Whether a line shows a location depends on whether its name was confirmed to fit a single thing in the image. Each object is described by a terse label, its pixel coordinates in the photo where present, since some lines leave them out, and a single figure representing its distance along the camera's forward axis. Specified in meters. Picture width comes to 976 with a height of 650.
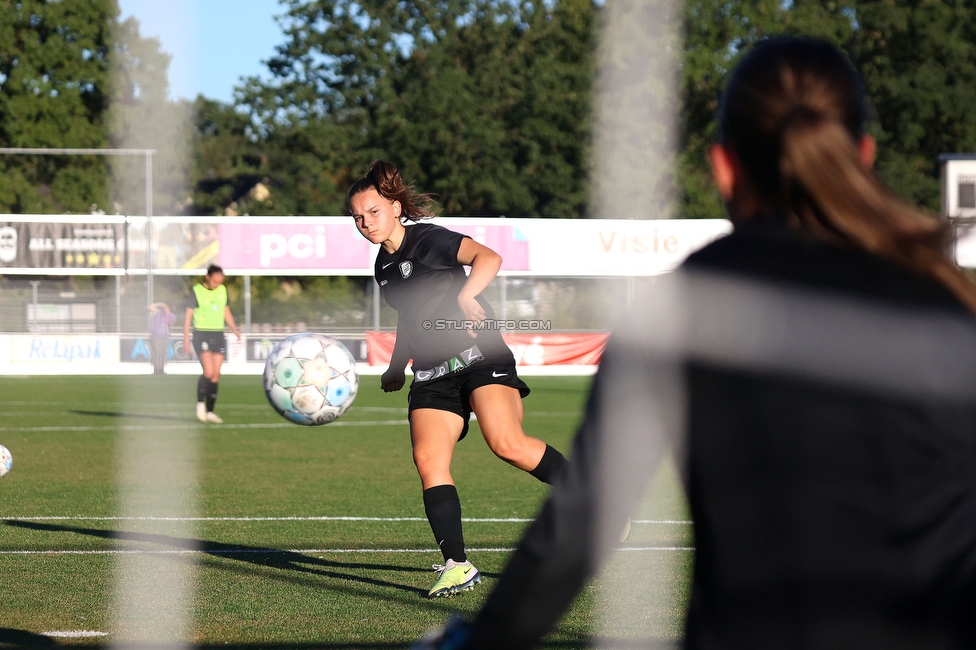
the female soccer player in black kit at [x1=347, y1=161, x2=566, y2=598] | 11.60
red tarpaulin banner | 60.44
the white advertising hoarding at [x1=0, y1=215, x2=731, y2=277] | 62.16
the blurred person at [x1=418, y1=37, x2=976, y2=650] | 3.01
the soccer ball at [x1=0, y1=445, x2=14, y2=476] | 17.12
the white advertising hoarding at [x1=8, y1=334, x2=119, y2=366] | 60.94
